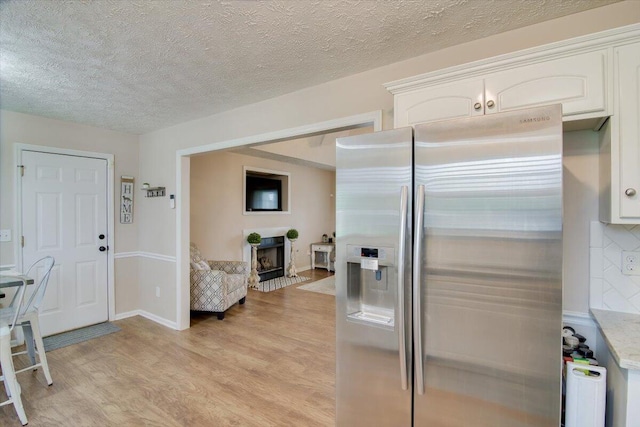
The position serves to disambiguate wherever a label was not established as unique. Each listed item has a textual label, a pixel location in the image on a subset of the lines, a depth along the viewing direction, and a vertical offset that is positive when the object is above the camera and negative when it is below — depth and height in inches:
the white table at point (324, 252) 285.6 -39.7
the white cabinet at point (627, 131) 51.0 +13.8
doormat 129.5 -57.4
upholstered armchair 159.0 -42.1
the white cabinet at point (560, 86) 52.9 +23.2
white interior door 133.6 -10.2
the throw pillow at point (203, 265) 167.9 -30.8
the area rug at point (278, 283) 224.1 -57.0
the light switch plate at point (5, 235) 125.9 -11.0
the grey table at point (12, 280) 89.9 -21.9
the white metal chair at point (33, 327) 97.5 -39.3
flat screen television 233.6 +13.3
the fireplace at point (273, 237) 229.5 -24.9
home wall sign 161.6 +5.6
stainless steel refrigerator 45.6 -10.5
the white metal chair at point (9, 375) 81.0 -44.5
